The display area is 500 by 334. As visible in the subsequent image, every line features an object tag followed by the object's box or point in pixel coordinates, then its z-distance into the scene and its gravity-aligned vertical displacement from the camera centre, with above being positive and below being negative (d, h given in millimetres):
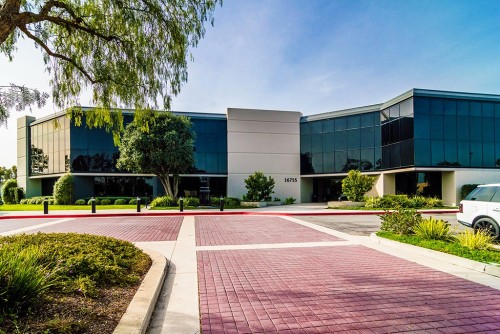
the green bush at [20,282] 3359 -1257
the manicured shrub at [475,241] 7551 -1682
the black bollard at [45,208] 18994 -1959
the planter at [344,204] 24116 -2339
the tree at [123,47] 6887 +3076
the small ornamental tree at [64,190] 28422 -1254
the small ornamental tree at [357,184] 24391 -763
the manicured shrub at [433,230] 8875 -1645
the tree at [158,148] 23375 +2199
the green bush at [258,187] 26562 -991
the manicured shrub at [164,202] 23830 -2062
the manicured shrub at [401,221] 9826 -1527
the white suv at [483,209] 8992 -1083
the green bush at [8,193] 34406 -1814
